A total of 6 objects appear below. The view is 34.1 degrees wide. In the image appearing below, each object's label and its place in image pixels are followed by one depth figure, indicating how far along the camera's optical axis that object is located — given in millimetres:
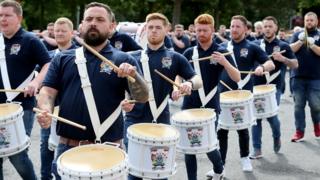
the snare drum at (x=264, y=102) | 7348
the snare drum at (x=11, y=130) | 4660
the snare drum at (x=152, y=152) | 4527
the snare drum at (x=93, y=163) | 3338
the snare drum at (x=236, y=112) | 6293
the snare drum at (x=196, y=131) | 5336
